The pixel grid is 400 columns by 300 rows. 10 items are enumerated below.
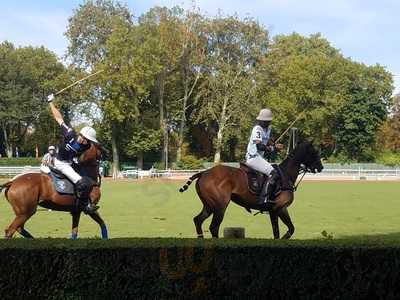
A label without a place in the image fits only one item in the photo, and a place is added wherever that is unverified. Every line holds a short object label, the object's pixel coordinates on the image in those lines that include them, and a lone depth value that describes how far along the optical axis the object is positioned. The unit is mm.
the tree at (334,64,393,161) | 81438
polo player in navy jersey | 12383
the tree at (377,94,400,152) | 79125
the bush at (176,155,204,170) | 64625
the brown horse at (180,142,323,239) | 11906
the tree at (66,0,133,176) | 64812
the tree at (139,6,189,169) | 66750
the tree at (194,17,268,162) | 68500
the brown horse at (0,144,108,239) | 11891
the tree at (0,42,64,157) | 71938
